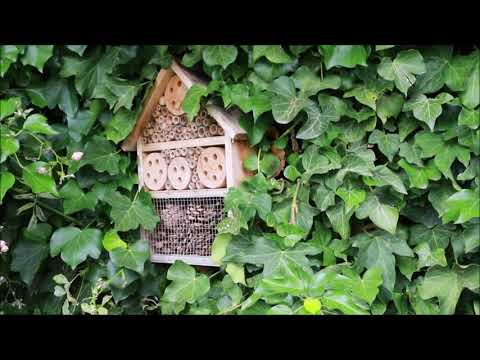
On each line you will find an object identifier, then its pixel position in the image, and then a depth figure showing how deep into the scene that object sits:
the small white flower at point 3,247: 1.59
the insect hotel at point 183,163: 1.49
